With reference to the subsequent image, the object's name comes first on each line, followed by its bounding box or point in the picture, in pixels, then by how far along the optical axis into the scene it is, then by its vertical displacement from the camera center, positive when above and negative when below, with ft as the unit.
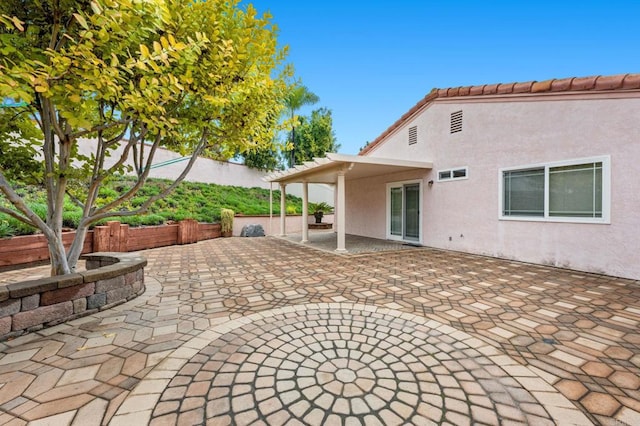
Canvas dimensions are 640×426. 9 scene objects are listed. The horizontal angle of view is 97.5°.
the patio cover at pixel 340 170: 24.23 +3.99
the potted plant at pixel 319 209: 51.92 -0.09
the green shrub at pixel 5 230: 18.47 -1.27
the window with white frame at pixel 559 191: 17.56 +1.11
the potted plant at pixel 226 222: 37.97 -1.73
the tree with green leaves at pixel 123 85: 7.85 +4.32
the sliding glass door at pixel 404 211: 31.04 -0.35
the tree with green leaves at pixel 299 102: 67.95 +26.63
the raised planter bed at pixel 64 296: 9.17 -3.27
